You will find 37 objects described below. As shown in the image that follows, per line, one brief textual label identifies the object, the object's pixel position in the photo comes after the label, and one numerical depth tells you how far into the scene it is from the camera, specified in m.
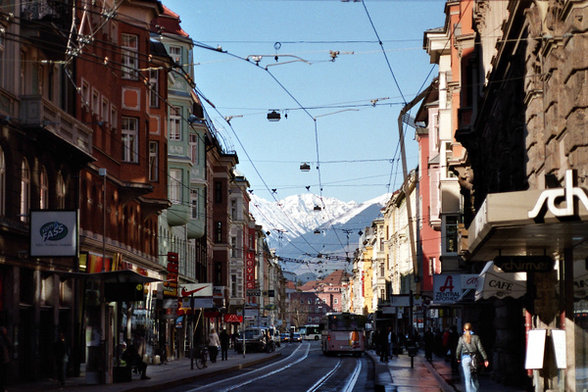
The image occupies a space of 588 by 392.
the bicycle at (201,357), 46.94
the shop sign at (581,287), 20.44
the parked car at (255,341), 79.75
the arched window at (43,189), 34.66
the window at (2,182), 30.64
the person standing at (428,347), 55.45
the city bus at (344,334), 74.69
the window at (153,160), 52.34
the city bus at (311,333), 158.25
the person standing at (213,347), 55.72
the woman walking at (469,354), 23.03
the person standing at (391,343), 60.72
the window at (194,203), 71.44
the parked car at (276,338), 106.96
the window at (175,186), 63.16
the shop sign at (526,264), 23.12
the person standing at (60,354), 30.13
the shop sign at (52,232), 30.52
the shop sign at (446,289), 39.03
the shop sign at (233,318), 70.38
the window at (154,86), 52.30
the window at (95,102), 42.31
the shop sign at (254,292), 72.93
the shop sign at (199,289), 50.58
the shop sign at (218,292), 87.88
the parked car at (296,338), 145.35
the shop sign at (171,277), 58.31
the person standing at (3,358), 24.02
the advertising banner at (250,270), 115.50
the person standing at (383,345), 55.44
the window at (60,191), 36.78
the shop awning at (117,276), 31.07
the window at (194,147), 73.38
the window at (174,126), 62.59
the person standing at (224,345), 63.09
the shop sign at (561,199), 16.61
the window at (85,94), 40.48
